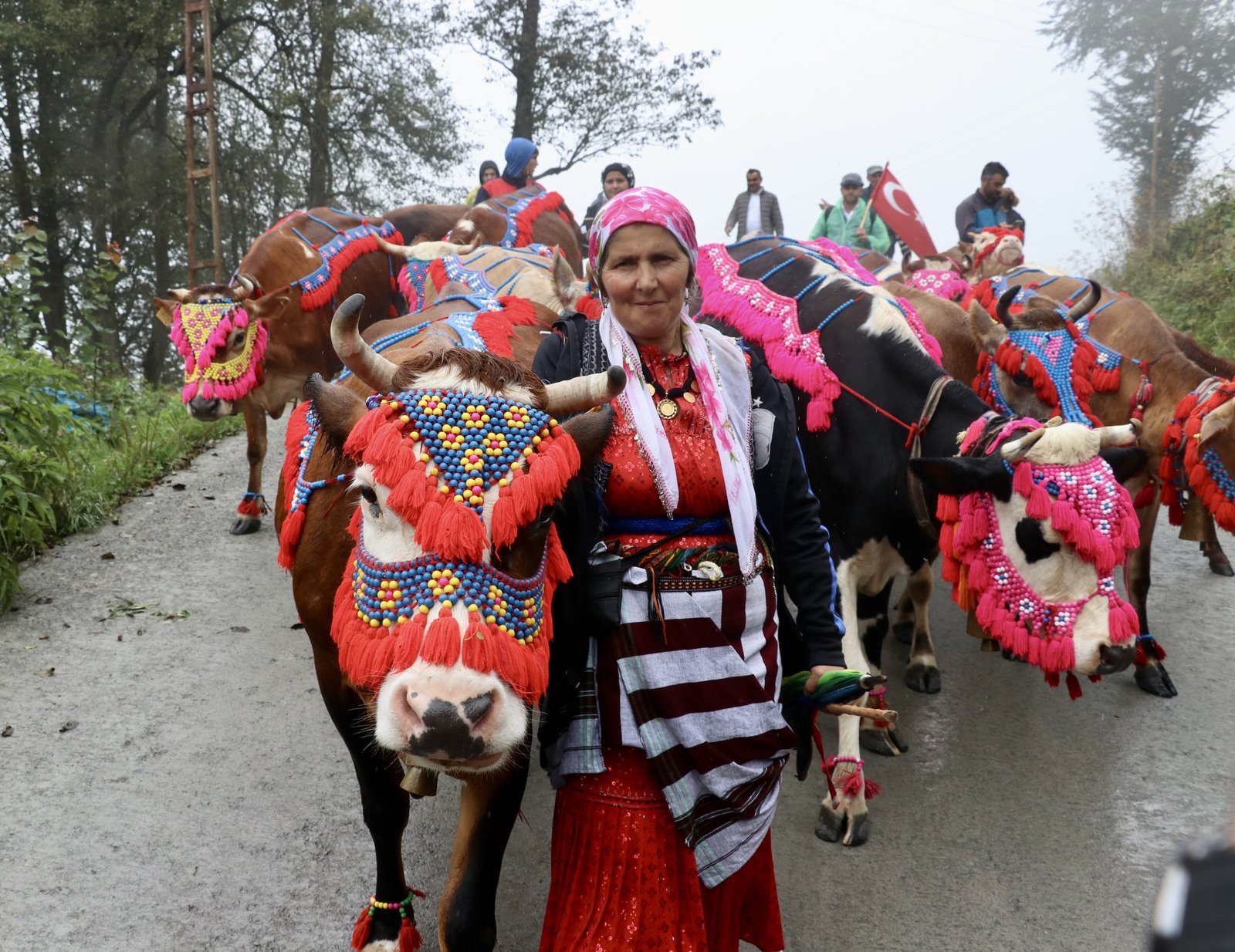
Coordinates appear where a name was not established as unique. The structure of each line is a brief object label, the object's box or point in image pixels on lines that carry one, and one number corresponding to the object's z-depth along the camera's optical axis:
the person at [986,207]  8.97
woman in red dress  2.21
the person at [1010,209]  8.94
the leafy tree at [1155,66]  22.66
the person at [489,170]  11.27
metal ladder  11.89
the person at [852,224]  10.66
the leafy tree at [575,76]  16.33
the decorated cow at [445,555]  1.86
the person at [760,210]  12.12
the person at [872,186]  10.56
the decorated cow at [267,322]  6.22
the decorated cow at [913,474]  3.54
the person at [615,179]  9.89
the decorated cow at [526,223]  8.00
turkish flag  8.30
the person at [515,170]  9.39
